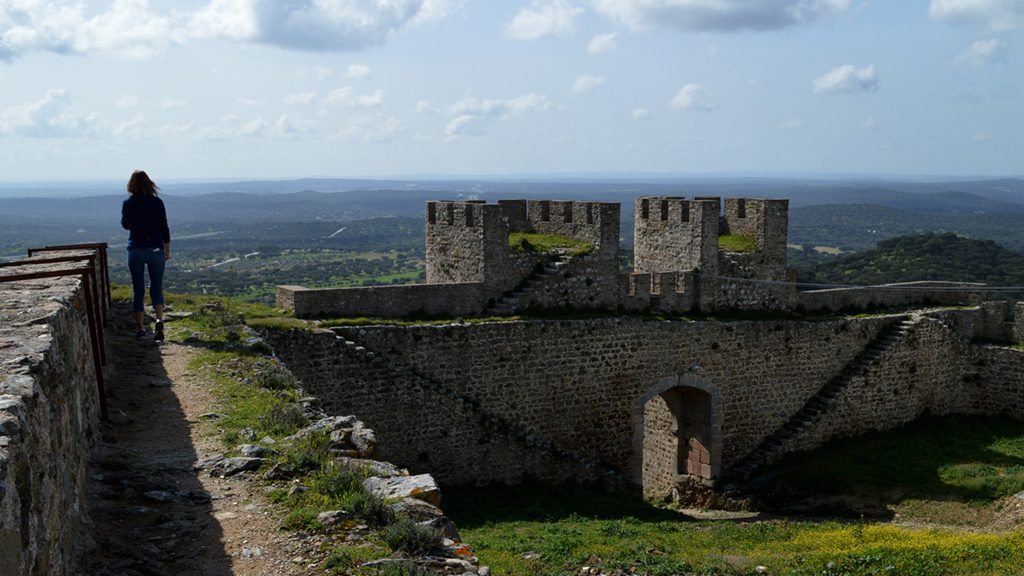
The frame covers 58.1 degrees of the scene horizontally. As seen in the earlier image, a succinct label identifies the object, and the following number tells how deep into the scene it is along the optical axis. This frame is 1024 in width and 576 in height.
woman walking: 10.70
